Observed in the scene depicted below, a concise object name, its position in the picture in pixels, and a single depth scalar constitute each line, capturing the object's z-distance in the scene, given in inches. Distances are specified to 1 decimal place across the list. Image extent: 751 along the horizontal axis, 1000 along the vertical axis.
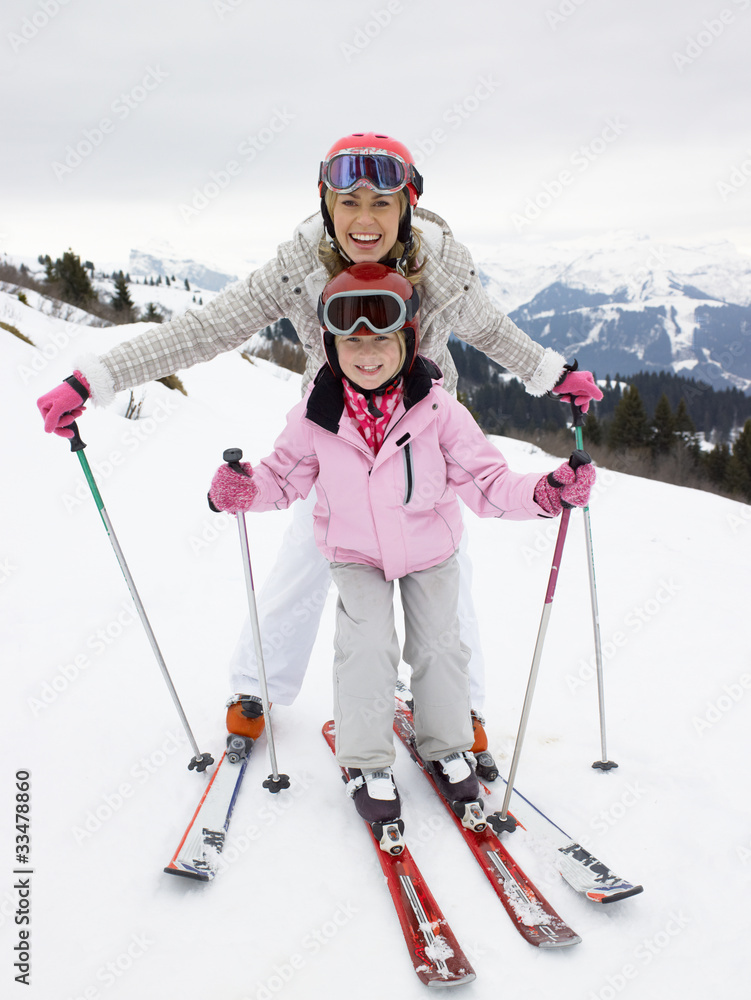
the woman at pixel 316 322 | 82.6
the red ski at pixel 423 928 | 65.0
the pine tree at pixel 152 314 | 1082.4
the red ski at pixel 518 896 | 69.6
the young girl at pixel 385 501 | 83.0
